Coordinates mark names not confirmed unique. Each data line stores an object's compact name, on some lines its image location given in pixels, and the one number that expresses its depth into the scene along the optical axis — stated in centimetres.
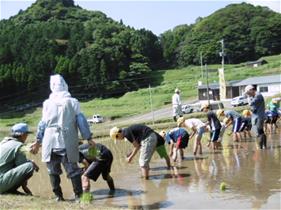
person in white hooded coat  788
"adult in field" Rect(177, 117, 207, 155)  1414
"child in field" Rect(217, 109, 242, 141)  1730
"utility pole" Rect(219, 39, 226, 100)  5938
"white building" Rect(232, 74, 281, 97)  6644
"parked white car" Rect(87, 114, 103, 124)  5744
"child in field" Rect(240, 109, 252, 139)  1759
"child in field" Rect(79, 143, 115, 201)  934
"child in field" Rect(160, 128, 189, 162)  1291
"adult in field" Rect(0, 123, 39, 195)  838
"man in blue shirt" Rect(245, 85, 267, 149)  1347
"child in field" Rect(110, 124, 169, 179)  1072
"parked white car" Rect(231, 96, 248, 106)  5555
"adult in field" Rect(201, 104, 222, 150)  1505
